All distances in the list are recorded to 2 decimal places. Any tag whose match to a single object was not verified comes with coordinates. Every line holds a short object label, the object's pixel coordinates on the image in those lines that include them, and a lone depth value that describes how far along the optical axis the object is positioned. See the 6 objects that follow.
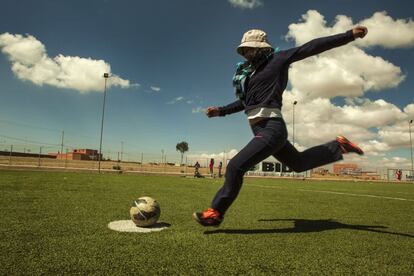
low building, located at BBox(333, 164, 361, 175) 110.33
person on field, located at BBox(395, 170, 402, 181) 67.91
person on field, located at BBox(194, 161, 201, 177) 33.28
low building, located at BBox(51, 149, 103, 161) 93.06
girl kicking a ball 4.25
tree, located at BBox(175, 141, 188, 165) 144.62
